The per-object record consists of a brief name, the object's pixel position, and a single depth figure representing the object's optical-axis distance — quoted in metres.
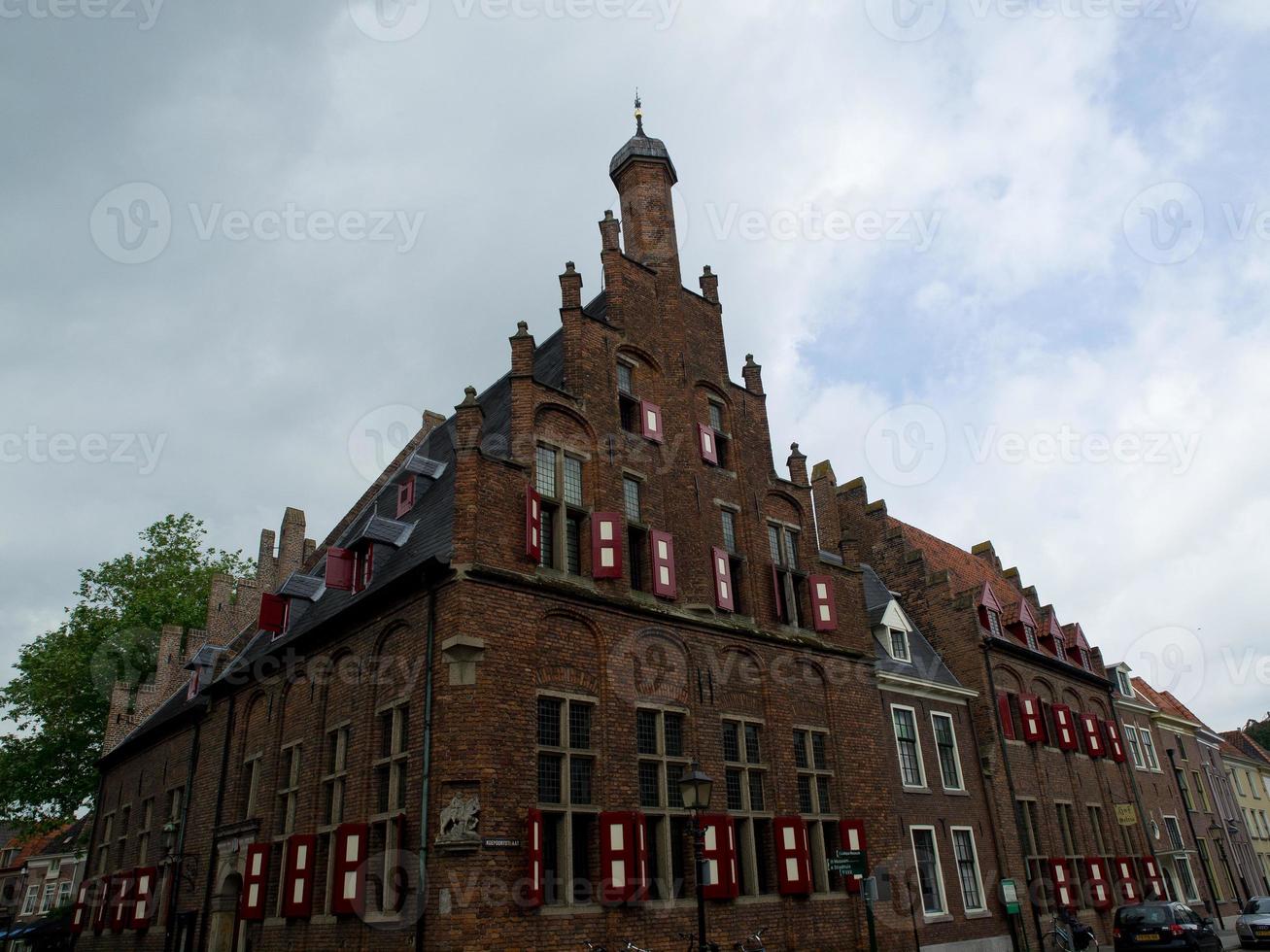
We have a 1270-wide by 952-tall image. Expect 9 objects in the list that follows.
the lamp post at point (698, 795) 14.32
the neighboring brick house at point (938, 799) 22.67
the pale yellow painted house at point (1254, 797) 46.72
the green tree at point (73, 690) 34.09
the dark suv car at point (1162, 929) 21.00
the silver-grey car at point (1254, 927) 26.62
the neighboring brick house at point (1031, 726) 26.70
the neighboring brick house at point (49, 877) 52.09
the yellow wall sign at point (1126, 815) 31.58
